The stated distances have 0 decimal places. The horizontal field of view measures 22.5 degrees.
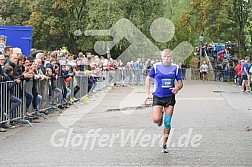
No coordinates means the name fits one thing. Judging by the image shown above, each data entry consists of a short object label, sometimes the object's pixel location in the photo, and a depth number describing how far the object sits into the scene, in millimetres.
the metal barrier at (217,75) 53875
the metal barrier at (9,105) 14391
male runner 11711
